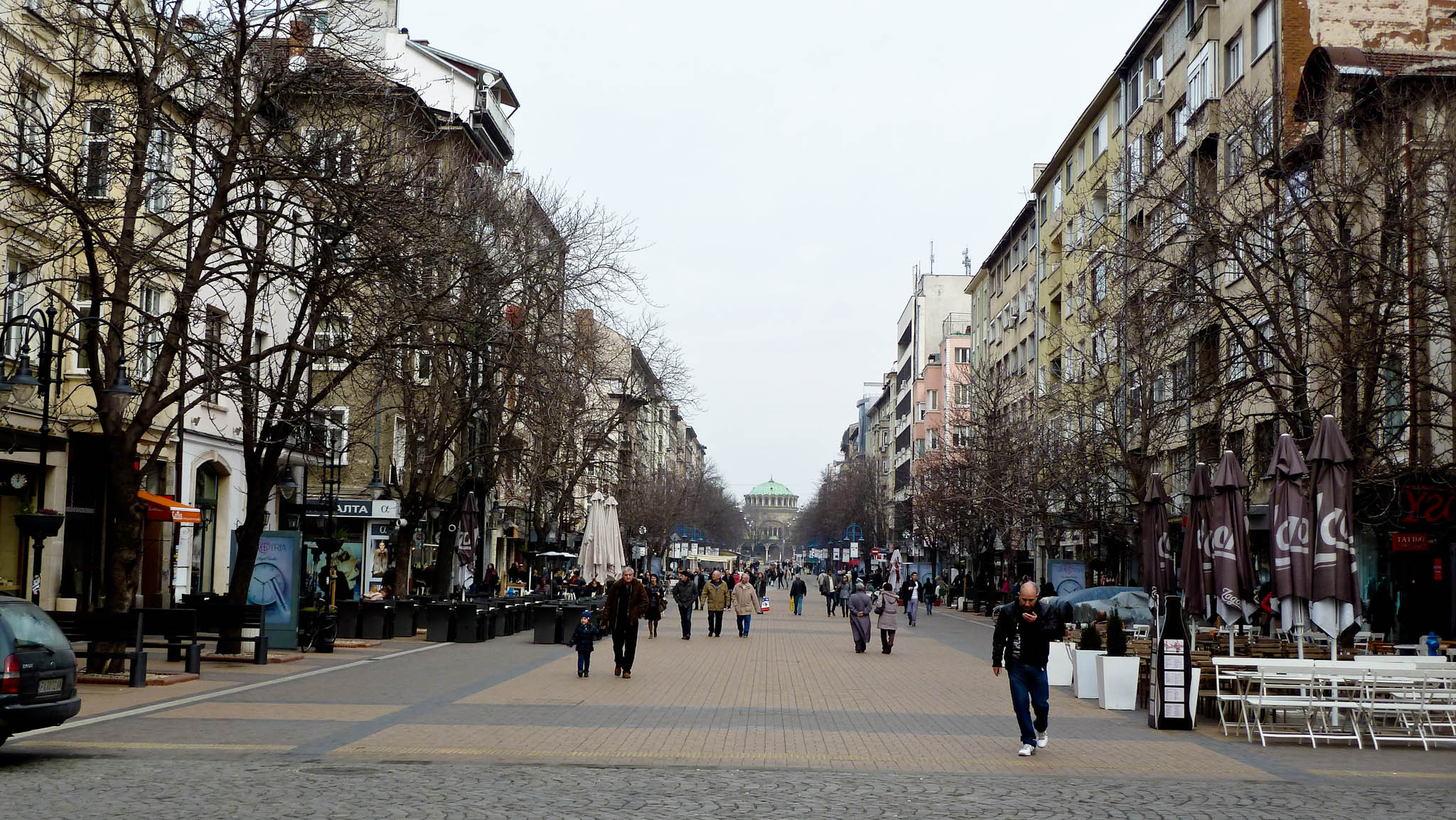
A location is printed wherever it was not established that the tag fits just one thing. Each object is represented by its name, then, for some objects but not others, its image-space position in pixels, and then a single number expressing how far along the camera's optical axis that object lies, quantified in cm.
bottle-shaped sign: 1589
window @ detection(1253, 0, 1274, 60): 3781
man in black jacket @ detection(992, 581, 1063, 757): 1341
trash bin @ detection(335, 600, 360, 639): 2989
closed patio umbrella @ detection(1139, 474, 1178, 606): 2297
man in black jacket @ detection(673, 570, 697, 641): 3547
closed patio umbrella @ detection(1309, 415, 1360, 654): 1639
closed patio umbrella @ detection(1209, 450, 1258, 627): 1822
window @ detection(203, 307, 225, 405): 1861
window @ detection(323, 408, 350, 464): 2559
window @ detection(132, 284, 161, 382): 2907
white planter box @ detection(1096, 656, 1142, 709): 1839
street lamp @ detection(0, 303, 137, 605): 1817
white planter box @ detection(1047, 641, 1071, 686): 2181
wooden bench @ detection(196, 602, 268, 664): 2267
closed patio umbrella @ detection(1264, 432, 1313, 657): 1677
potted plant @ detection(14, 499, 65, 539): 2128
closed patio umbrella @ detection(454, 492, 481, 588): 3644
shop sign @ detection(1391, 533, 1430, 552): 2830
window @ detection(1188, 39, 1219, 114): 4112
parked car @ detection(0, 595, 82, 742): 1133
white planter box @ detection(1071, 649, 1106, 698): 1997
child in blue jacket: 2164
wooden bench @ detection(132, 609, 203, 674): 1981
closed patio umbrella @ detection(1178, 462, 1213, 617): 1973
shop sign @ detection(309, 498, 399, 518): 3522
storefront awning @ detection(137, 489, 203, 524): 2592
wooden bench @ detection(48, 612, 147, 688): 1820
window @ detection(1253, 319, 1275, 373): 2420
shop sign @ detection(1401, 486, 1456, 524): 2678
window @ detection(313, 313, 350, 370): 1995
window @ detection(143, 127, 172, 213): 1886
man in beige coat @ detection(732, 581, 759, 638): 3609
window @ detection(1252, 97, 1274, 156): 2452
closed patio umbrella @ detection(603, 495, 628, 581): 3878
